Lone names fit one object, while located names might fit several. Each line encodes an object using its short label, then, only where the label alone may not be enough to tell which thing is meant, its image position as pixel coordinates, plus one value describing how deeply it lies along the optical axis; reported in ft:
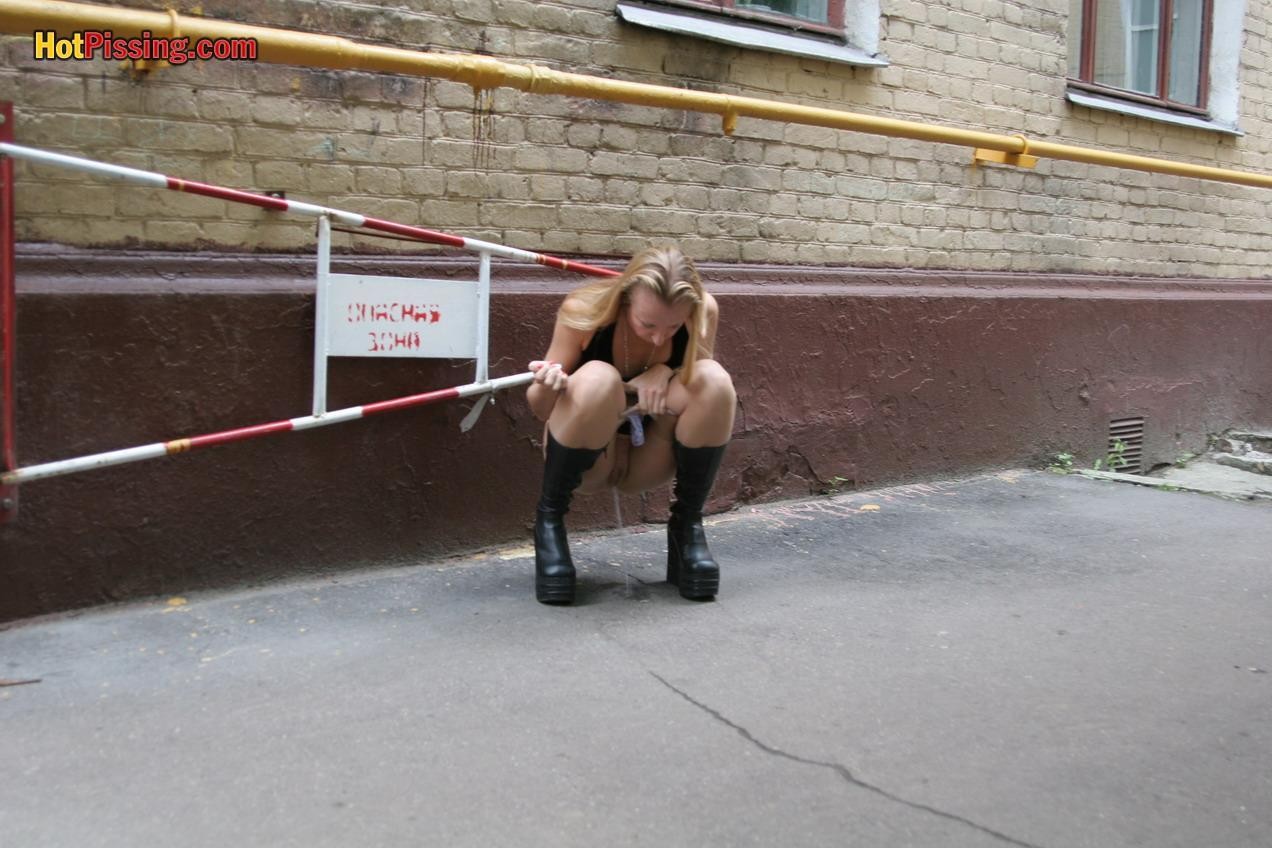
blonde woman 11.91
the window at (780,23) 16.47
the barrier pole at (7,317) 10.67
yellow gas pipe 11.21
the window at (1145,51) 23.22
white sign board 12.85
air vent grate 22.49
